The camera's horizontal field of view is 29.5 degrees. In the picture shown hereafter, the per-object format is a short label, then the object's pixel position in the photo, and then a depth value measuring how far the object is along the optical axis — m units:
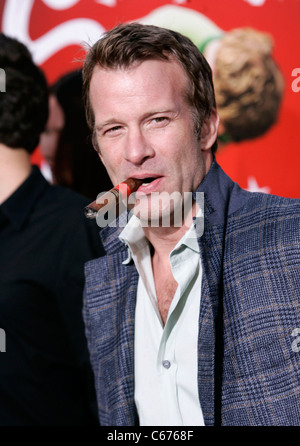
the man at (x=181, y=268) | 1.31
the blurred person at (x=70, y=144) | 2.55
